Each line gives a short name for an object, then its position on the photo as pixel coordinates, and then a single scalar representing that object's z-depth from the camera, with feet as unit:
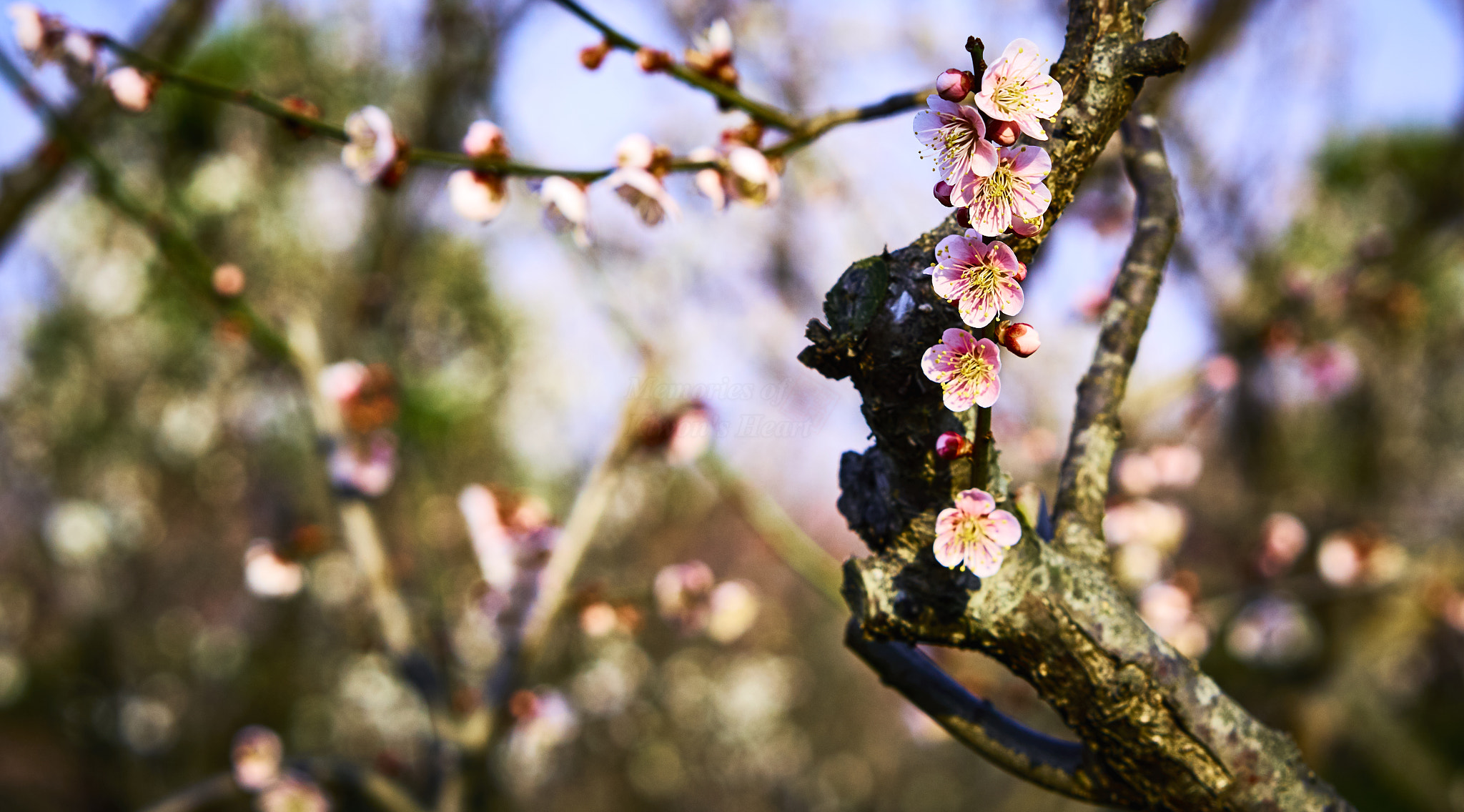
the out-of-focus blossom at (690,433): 4.57
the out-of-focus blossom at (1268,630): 8.49
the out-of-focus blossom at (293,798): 5.63
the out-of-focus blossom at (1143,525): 7.03
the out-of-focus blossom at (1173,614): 6.61
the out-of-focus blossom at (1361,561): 7.51
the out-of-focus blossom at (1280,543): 7.36
